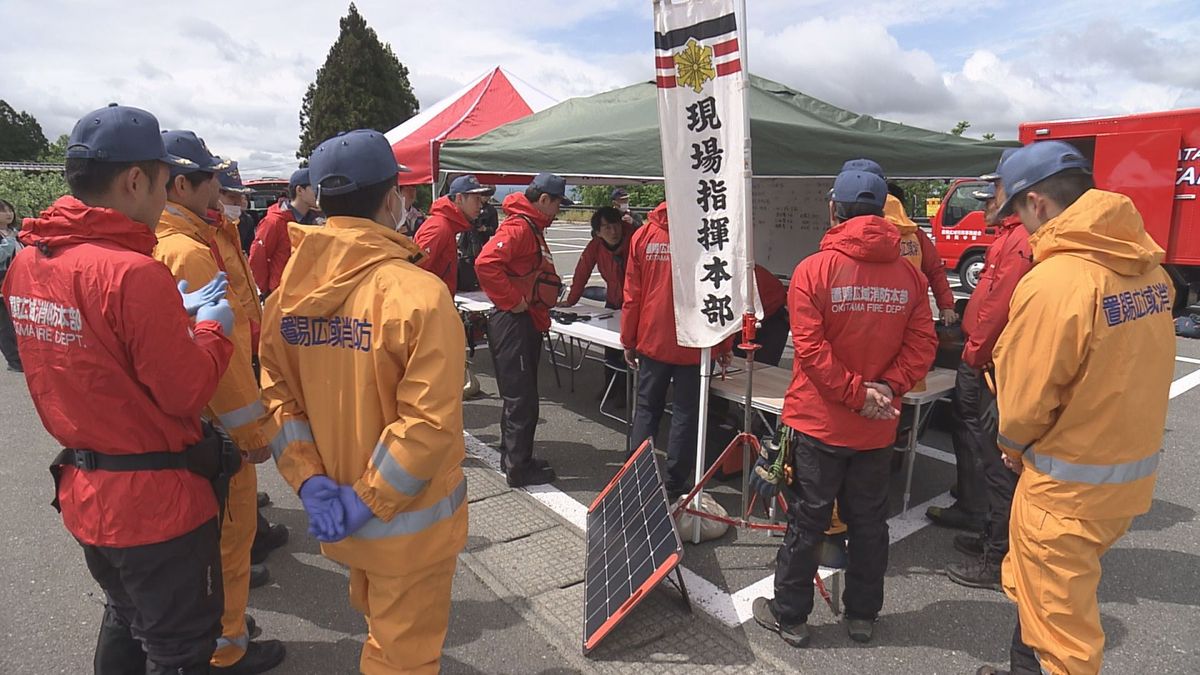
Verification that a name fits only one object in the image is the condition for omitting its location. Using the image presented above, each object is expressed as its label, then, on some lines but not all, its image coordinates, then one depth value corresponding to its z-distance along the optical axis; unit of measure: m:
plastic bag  3.81
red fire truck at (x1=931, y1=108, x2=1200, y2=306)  8.62
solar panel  2.87
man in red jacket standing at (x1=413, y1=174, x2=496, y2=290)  5.24
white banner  3.34
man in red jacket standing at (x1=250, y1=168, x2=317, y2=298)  5.90
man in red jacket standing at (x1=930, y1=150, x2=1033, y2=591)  3.39
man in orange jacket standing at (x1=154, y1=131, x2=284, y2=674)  2.39
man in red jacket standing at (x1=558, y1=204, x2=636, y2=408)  6.07
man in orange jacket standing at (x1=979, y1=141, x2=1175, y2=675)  2.08
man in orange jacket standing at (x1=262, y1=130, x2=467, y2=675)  1.77
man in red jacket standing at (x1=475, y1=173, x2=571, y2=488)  4.45
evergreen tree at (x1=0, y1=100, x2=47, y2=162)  52.41
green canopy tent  4.22
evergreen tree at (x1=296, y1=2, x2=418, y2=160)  34.75
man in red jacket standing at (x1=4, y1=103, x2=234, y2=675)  1.81
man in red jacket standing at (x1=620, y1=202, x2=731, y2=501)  4.01
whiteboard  7.19
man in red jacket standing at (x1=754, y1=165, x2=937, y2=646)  2.75
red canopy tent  7.64
